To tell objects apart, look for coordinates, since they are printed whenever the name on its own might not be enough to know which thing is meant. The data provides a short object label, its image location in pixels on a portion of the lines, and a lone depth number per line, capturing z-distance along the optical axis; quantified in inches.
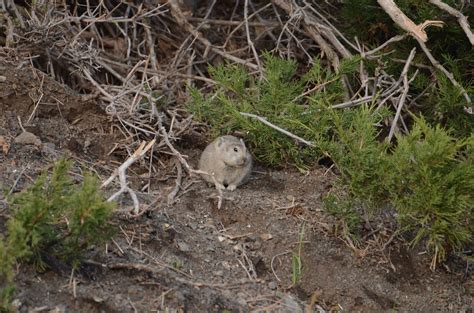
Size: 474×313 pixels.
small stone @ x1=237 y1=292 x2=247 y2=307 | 388.6
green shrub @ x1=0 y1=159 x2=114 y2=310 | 323.0
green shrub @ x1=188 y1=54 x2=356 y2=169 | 493.7
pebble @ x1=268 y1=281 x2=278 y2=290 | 416.2
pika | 498.6
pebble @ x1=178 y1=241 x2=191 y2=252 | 422.2
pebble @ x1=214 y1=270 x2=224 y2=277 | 413.4
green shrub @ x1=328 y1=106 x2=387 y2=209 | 414.0
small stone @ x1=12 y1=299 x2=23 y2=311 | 336.8
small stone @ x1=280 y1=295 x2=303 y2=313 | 397.1
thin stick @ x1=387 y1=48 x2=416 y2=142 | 478.0
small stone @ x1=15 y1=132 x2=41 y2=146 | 473.1
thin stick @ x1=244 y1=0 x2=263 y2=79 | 559.9
